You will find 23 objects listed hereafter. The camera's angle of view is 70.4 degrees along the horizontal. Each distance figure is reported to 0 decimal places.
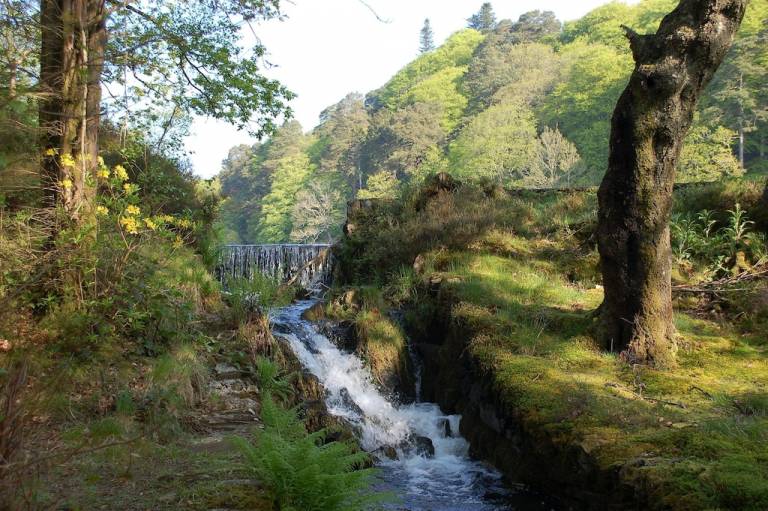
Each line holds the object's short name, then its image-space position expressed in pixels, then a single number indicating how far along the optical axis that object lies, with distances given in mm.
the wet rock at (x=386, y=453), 6488
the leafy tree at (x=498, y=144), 37656
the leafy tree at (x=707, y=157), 26266
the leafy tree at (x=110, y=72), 5191
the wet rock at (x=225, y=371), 6043
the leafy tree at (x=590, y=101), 35938
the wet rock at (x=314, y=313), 9586
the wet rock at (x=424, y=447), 6504
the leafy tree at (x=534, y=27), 57344
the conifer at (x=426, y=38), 89344
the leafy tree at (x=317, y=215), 49688
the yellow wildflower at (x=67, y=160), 4980
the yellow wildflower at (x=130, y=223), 5055
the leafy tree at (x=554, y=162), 33094
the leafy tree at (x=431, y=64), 69125
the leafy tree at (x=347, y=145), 53750
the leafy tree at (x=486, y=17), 80312
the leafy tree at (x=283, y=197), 57272
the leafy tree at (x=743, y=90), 28922
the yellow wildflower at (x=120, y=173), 5270
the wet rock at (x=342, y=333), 8789
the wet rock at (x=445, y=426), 6736
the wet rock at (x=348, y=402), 7425
